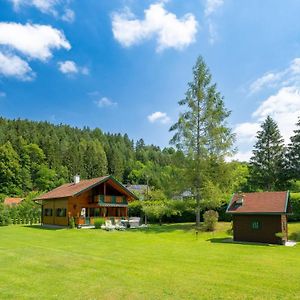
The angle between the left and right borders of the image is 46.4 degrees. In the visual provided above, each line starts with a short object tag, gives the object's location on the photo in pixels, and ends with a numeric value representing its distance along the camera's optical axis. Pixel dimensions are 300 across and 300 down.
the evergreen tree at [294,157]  40.50
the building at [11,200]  69.25
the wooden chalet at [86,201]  37.09
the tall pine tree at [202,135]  33.47
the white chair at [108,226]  32.62
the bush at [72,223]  35.55
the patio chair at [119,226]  33.16
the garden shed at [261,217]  23.33
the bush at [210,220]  30.21
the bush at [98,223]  34.46
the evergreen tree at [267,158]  44.69
